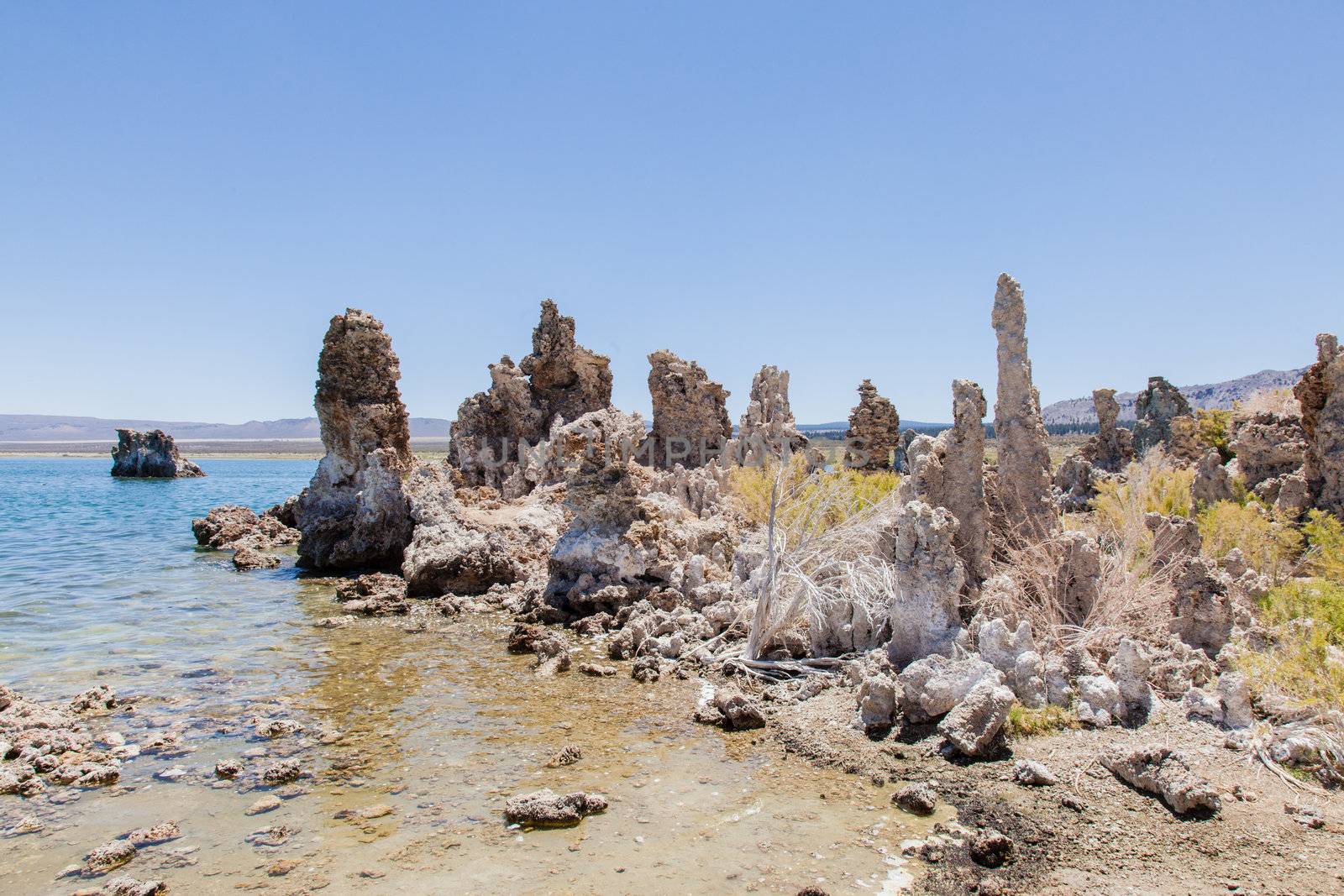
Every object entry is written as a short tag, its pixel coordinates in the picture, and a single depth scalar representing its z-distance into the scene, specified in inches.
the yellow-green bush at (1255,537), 393.4
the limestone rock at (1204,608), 286.4
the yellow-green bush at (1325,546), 321.4
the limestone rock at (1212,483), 503.2
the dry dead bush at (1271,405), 575.0
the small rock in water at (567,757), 255.5
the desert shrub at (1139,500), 382.0
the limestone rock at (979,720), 235.6
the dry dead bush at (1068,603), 293.1
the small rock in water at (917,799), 210.2
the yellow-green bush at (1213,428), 842.8
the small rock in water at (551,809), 213.3
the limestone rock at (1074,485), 760.3
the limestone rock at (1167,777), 194.2
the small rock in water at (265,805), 226.7
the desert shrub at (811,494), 436.1
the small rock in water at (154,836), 207.9
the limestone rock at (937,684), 256.2
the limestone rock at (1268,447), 530.6
